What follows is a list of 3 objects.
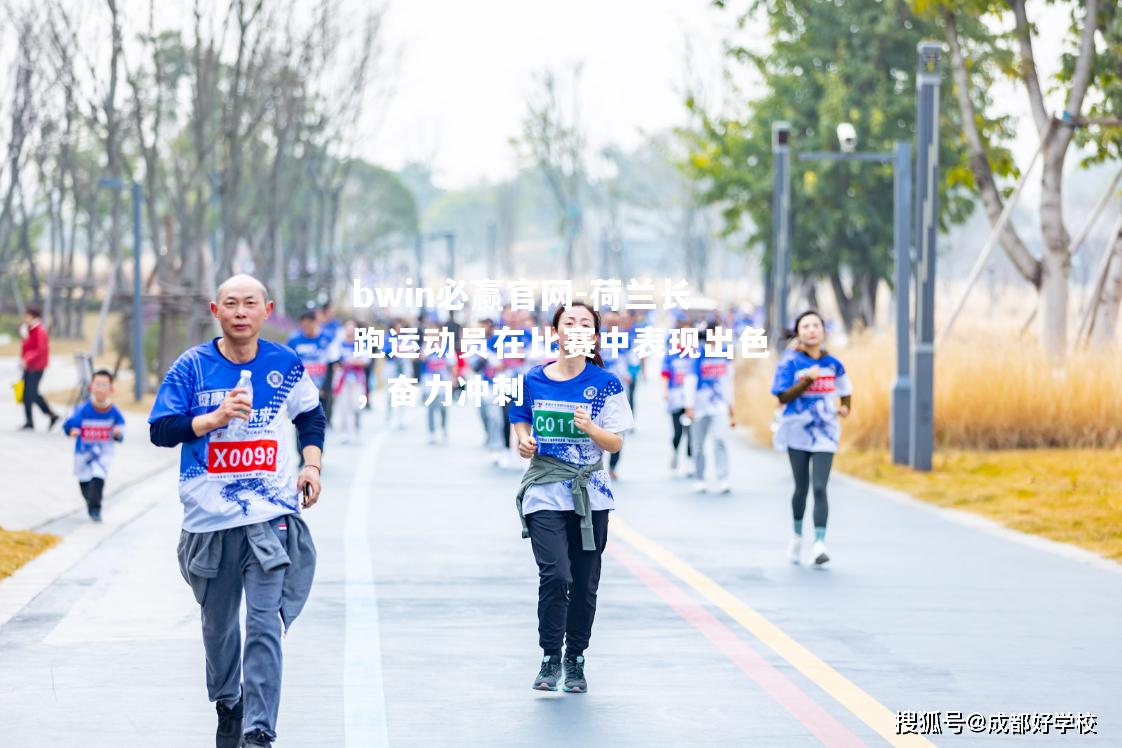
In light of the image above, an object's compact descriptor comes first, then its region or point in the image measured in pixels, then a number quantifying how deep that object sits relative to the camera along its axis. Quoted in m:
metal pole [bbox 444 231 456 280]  76.44
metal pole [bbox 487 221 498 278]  125.31
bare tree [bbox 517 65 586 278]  90.50
